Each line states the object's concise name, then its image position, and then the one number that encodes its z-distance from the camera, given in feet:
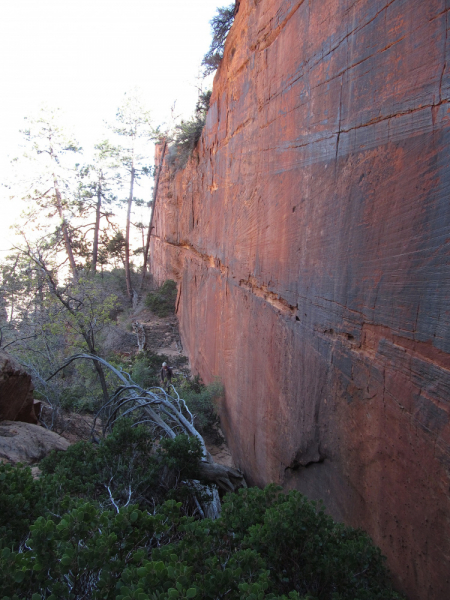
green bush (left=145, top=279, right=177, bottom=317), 66.18
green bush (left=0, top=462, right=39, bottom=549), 11.59
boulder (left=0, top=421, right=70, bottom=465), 19.76
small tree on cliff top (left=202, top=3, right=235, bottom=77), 34.71
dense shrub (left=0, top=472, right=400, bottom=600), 7.59
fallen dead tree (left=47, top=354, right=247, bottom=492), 19.89
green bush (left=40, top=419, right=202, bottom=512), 16.23
